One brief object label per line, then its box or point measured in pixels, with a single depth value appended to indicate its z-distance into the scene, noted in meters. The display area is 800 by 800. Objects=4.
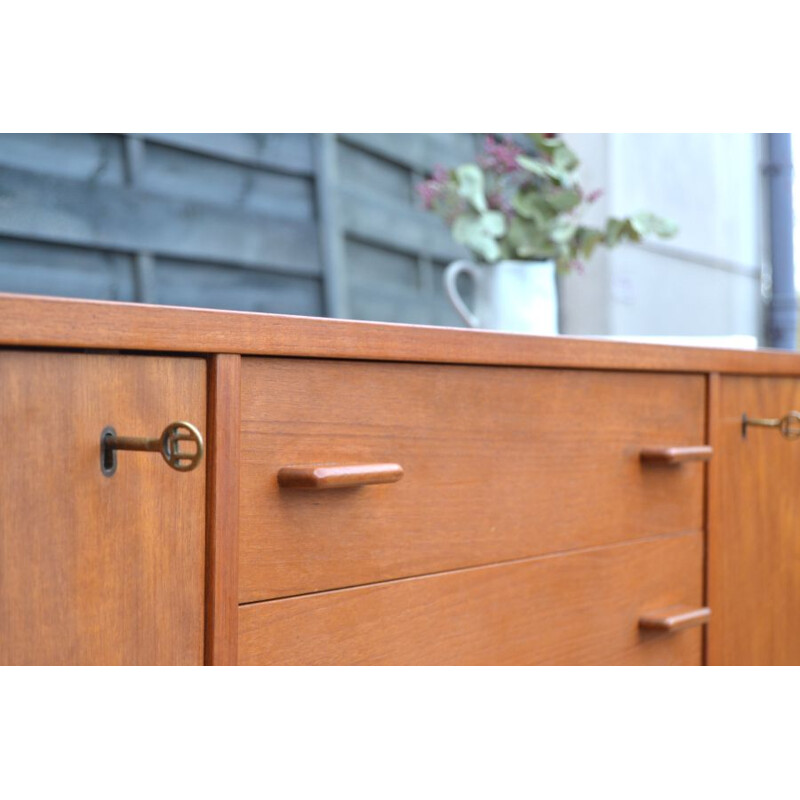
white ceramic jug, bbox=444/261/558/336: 1.29
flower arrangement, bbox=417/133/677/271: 1.33
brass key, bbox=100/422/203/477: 0.61
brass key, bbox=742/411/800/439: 1.17
